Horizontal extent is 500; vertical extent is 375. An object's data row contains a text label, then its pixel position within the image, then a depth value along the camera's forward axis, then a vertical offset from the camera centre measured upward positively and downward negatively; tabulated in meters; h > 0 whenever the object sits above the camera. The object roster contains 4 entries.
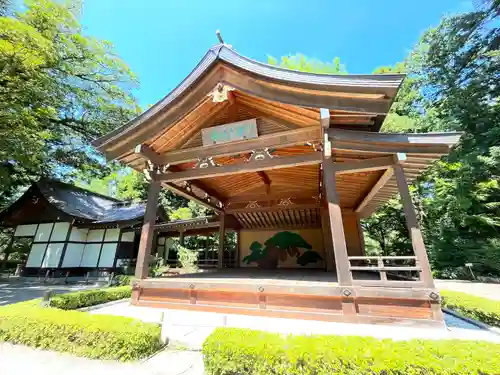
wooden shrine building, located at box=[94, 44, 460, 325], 3.82 +2.55
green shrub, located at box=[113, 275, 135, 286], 10.53 -0.68
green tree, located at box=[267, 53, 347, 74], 17.31 +14.98
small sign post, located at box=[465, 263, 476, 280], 11.78 -0.12
